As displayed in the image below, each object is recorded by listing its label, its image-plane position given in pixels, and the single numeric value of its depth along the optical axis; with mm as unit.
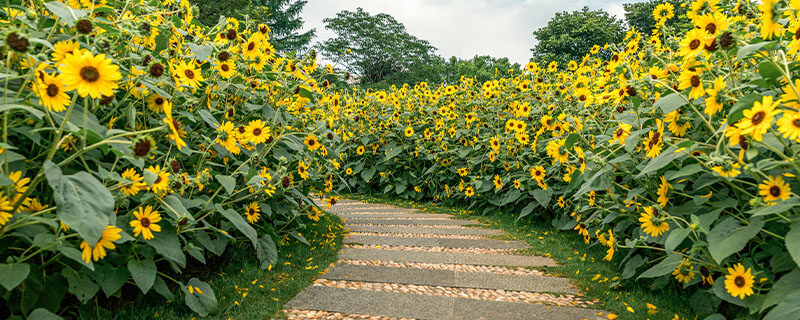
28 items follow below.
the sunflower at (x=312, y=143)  3021
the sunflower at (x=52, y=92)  1343
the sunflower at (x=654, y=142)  2158
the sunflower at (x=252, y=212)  2595
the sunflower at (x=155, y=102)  2018
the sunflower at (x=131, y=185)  1607
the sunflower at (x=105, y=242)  1443
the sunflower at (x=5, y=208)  1301
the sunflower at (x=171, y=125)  1673
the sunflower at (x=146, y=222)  1732
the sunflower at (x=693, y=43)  1788
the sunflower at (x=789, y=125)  1309
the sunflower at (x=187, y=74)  2031
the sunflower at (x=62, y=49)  1425
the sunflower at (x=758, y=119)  1353
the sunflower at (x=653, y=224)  2137
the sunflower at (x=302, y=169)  3081
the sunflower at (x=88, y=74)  1273
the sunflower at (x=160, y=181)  1662
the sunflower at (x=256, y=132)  2438
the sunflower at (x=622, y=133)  2371
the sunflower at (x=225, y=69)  2449
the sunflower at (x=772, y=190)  1594
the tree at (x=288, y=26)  27234
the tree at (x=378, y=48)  31562
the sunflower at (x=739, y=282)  1736
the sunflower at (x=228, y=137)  2199
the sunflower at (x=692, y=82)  1832
